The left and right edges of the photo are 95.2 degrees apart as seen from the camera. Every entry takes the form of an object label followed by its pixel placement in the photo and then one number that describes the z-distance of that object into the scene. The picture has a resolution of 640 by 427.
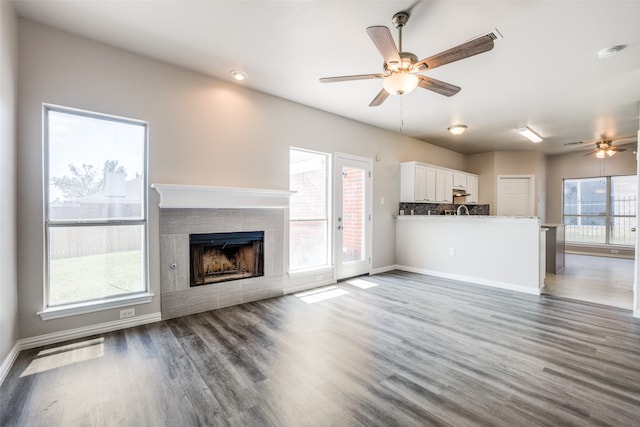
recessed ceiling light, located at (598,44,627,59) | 2.75
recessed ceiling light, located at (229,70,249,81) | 3.36
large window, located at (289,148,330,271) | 4.38
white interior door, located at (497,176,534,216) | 7.48
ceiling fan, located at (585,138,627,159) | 5.93
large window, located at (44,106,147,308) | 2.67
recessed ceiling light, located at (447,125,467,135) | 5.20
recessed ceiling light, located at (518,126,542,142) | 5.39
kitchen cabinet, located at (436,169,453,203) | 6.45
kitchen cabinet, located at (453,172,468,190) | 6.94
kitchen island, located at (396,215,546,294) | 4.26
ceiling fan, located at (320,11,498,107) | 2.02
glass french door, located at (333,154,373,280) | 4.84
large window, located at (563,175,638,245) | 7.27
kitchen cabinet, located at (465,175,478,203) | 7.41
